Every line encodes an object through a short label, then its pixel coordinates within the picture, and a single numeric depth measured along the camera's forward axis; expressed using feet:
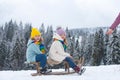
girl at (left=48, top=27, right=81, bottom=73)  40.16
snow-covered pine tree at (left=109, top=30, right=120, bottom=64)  179.63
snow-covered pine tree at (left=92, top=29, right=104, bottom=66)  235.93
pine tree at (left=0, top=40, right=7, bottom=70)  252.62
